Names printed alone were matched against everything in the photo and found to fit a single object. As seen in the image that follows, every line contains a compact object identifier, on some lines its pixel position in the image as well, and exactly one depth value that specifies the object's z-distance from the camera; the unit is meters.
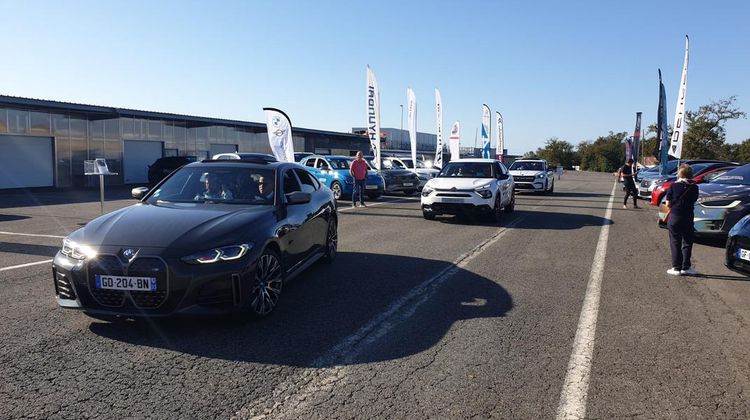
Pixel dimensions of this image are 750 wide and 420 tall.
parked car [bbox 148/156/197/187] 24.14
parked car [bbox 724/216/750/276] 6.21
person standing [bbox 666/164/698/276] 7.03
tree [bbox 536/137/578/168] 113.19
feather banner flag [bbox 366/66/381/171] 26.09
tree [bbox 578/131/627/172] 99.44
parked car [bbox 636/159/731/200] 19.54
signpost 12.70
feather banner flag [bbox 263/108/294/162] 19.97
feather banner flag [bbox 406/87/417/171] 31.00
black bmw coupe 4.24
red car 15.61
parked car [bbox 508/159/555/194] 23.17
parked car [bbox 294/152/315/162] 21.97
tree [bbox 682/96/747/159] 57.84
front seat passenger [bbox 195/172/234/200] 5.76
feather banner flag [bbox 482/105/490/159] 37.28
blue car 19.47
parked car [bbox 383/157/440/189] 26.25
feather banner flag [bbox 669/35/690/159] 18.72
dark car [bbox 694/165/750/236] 9.06
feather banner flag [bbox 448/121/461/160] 33.62
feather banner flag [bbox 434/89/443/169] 34.41
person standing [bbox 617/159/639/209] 16.98
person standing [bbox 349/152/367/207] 16.67
